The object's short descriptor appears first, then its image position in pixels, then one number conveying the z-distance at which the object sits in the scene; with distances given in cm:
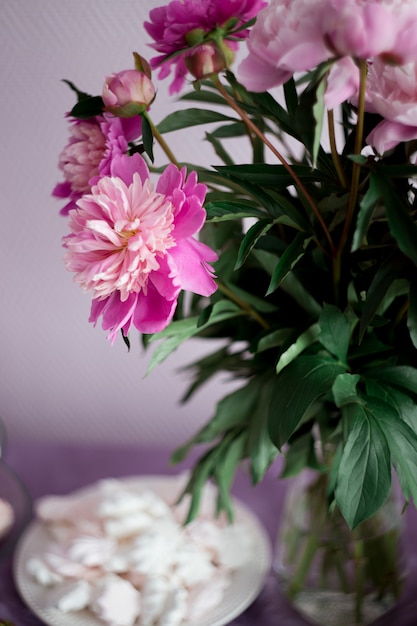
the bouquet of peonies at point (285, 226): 38
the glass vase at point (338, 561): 62
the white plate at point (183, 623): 62
